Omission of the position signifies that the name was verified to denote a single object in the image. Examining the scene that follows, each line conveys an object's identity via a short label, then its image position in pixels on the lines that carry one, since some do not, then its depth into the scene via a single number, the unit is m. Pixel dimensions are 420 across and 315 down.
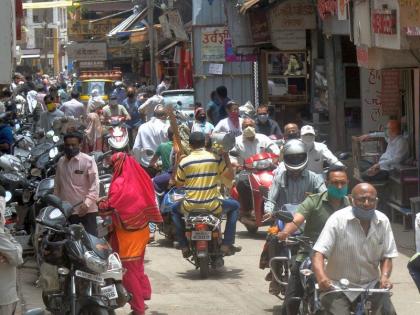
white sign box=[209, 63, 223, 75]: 28.45
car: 29.84
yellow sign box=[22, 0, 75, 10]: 70.81
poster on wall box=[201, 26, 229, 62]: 28.27
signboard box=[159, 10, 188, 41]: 34.81
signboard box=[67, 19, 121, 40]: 60.44
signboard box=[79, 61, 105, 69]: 58.85
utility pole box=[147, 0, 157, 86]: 38.19
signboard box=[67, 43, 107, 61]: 57.66
